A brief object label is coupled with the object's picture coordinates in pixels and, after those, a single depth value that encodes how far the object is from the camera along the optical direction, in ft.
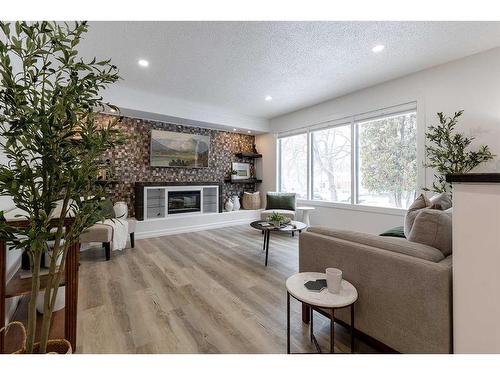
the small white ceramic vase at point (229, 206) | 18.49
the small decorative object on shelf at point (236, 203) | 19.25
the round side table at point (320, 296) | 4.17
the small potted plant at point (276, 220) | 11.07
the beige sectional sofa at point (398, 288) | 3.85
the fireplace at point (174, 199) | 14.81
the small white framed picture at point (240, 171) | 19.83
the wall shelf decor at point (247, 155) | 20.08
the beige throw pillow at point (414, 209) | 5.85
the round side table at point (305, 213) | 15.53
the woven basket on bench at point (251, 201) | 19.81
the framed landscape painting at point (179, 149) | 15.84
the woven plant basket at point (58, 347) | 3.54
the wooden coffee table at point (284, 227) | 10.43
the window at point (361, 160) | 12.00
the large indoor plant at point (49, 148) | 2.67
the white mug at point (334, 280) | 4.46
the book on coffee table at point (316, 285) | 4.58
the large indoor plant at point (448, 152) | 9.20
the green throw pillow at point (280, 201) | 16.47
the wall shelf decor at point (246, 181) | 19.60
